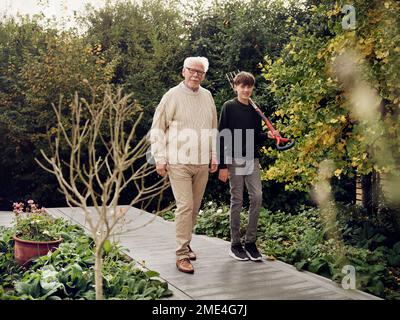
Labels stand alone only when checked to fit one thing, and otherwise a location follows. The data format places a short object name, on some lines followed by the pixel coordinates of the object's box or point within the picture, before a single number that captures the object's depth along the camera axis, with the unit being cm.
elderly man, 450
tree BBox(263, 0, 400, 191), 467
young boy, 486
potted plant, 460
